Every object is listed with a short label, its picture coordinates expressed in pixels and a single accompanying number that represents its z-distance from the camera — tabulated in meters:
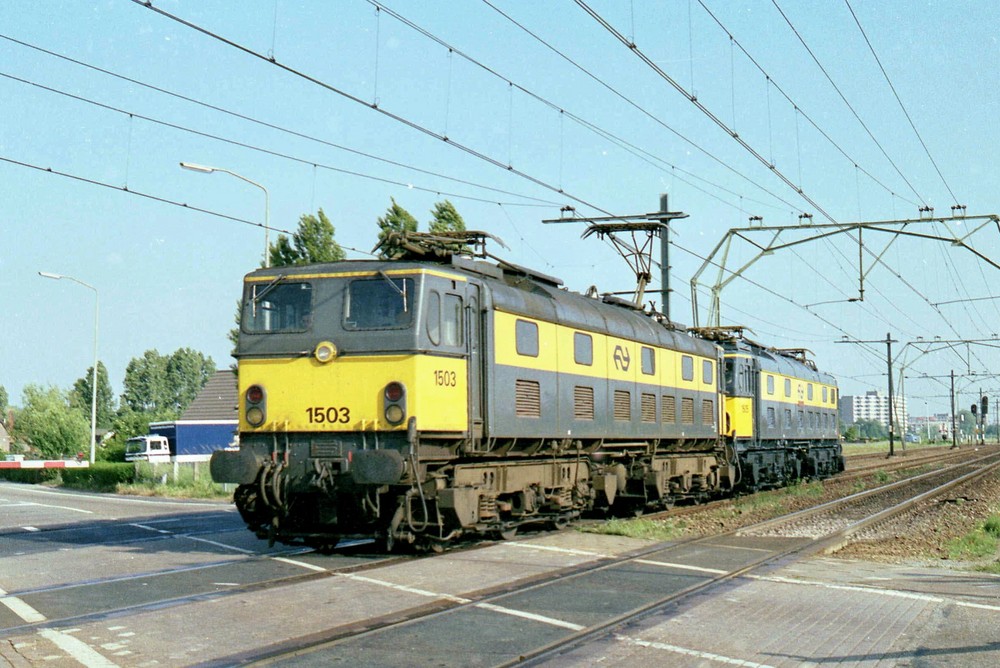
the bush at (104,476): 37.16
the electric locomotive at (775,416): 28.31
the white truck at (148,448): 58.40
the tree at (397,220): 35.78
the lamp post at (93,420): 43.50
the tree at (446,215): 36.84
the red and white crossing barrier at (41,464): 25.98
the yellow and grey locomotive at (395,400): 13.26
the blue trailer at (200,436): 54.66
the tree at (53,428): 64.19
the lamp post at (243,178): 24.45
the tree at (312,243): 36.75
